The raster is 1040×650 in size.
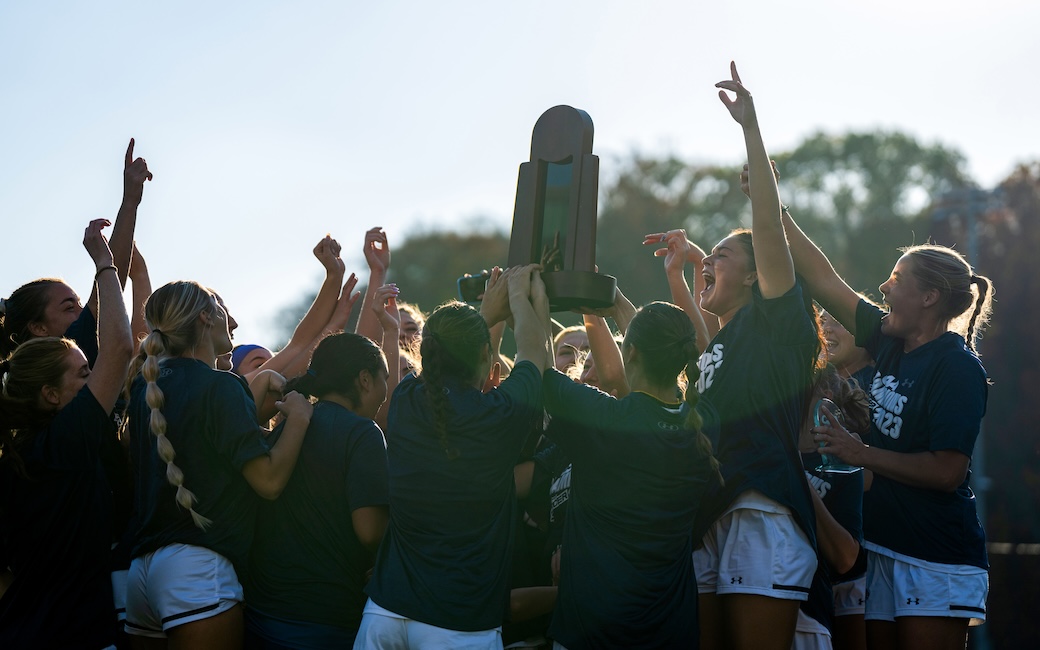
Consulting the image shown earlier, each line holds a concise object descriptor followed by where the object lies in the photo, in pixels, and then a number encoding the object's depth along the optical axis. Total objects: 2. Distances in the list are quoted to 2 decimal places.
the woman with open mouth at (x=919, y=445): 8.75
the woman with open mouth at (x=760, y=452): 8.00
